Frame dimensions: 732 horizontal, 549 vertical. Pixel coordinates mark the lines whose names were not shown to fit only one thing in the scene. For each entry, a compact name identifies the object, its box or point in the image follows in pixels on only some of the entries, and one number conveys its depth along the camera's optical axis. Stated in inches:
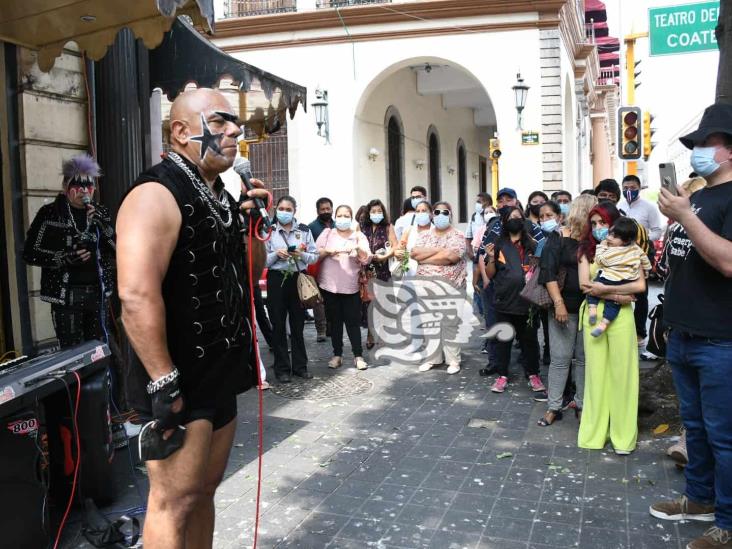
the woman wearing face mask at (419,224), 310.8
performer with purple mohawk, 195.6
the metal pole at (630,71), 479.5
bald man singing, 91.8
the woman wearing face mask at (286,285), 290.5
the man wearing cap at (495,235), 275.7
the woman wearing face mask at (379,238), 355.3
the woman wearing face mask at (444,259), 299.4
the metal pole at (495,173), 636.7
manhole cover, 269.7
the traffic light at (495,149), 625.1
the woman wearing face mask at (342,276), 309.3
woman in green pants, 198.2
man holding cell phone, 131.6
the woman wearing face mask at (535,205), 321.1
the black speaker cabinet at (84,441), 159.6
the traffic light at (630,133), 454.3
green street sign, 319.9
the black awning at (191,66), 257.0
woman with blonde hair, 220.2
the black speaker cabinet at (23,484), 132.0
